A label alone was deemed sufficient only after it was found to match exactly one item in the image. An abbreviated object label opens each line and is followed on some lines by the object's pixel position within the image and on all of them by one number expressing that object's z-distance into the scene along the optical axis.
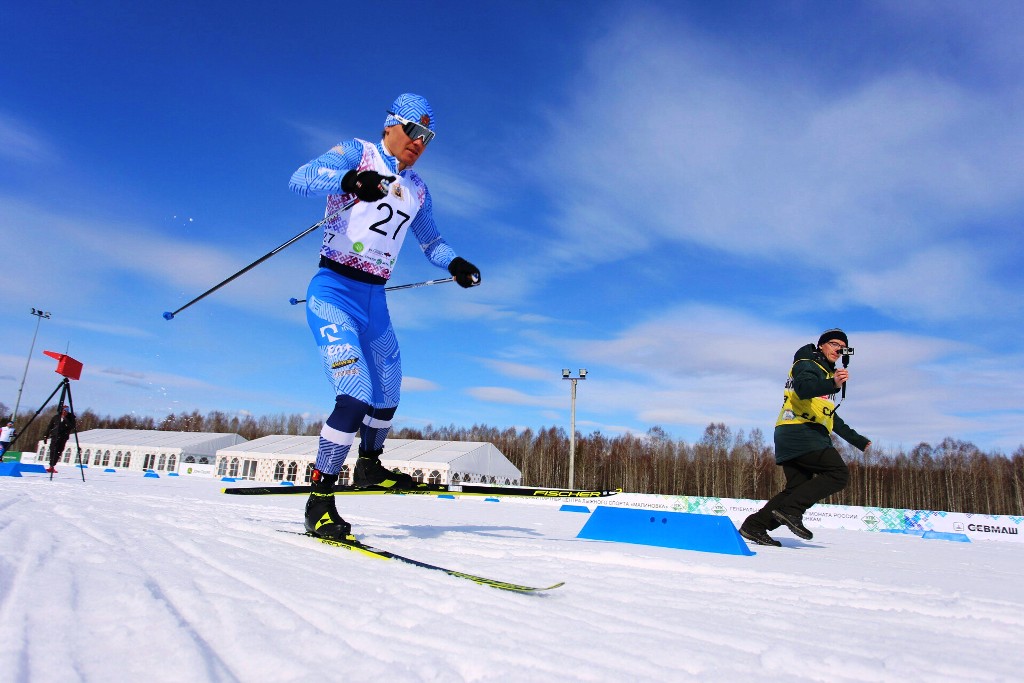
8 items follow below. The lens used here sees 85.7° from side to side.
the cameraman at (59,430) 9.62
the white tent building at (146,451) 37.34
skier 2.83
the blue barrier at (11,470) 9.83
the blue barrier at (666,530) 3.06
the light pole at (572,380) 26.08
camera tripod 8.27
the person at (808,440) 3.91
